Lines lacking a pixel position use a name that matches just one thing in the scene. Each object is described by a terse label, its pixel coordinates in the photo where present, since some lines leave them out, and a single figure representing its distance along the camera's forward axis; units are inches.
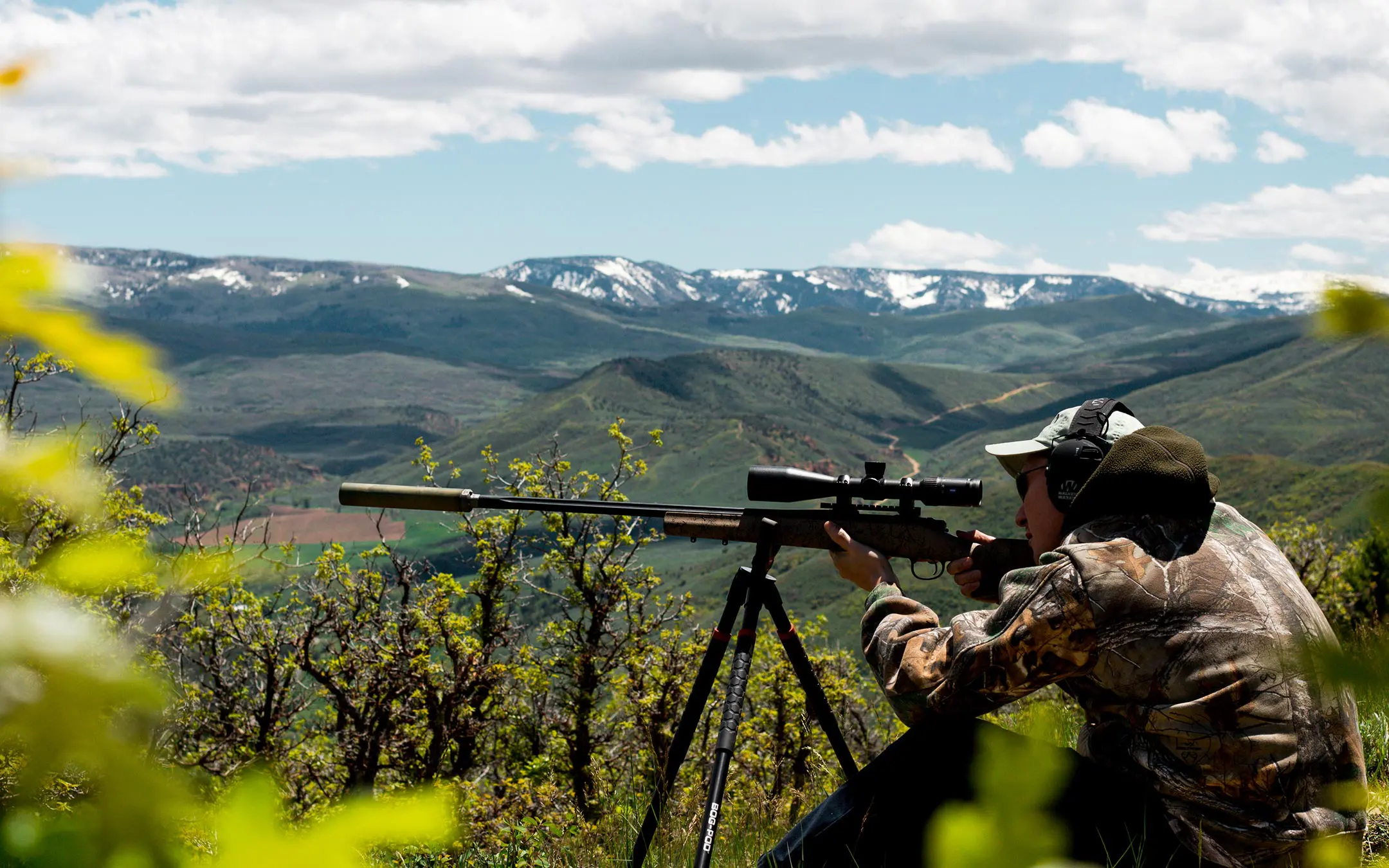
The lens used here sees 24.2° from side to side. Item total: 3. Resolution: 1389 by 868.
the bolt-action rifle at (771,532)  197.9
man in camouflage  178.1
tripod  200.5
